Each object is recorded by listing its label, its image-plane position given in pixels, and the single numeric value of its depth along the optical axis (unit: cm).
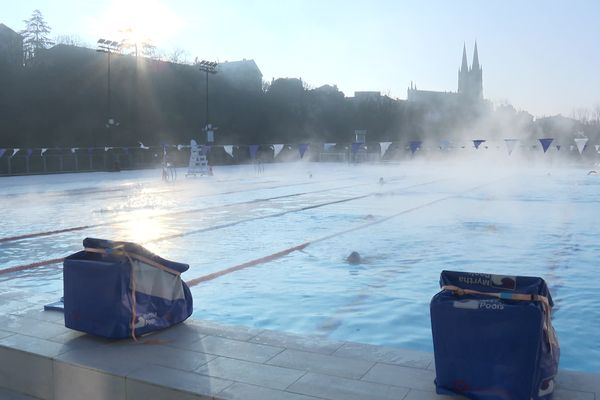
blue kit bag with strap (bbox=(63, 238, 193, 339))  392
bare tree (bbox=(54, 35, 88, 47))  6019
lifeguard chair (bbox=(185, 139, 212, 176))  2903
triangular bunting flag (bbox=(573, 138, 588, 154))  3092
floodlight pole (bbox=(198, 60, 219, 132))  3897
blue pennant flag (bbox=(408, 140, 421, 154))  2788
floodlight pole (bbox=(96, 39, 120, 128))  3406
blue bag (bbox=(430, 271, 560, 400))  273
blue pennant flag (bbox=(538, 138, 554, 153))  2528
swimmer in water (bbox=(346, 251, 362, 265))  811
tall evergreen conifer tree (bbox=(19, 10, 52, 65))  4909
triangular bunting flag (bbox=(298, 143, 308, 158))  3472
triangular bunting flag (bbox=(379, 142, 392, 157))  3325
